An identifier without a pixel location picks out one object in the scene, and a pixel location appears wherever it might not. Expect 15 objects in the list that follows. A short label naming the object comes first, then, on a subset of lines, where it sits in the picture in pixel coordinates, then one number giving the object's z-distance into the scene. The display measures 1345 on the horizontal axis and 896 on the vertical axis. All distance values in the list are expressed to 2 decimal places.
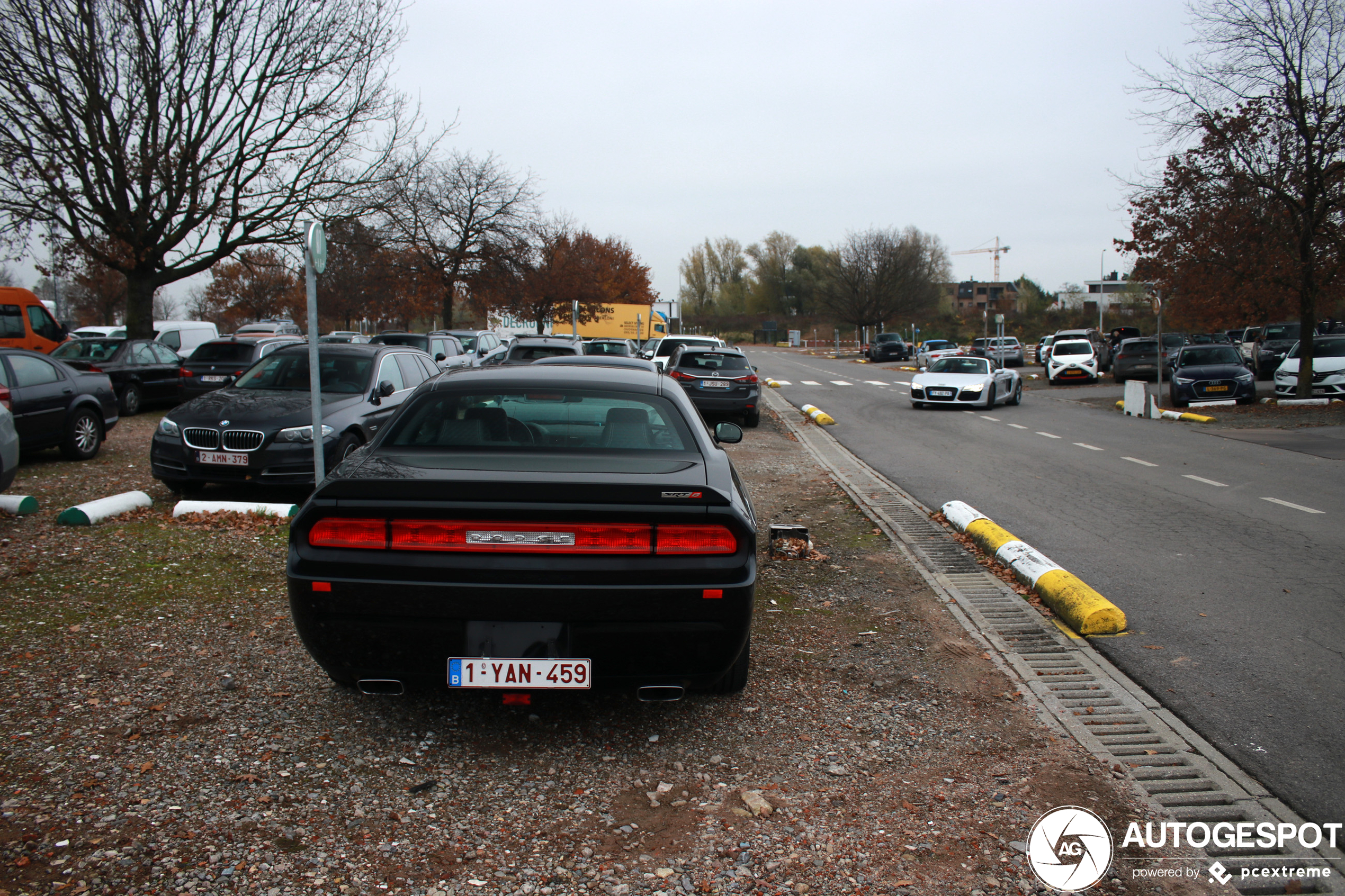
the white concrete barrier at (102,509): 7.36
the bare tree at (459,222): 34.69
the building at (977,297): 84.75
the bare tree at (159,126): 20.45
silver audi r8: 21.84
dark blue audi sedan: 21.30
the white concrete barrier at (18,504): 7.75
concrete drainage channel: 3.18
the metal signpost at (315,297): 7.28
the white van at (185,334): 28.75
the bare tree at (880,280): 70.31
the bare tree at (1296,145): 19.28
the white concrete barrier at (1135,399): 20.55
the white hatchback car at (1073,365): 31.91
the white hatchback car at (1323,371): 21.31
